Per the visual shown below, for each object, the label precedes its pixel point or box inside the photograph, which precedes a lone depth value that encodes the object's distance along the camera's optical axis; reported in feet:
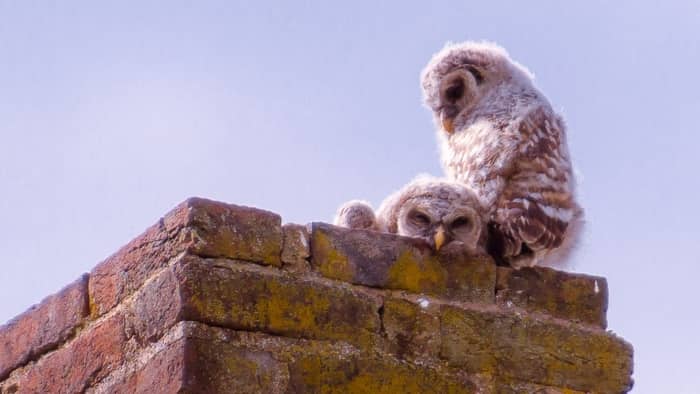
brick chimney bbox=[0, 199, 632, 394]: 30.01
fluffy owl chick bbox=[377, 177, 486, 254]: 34.04
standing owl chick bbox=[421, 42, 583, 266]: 35.58
